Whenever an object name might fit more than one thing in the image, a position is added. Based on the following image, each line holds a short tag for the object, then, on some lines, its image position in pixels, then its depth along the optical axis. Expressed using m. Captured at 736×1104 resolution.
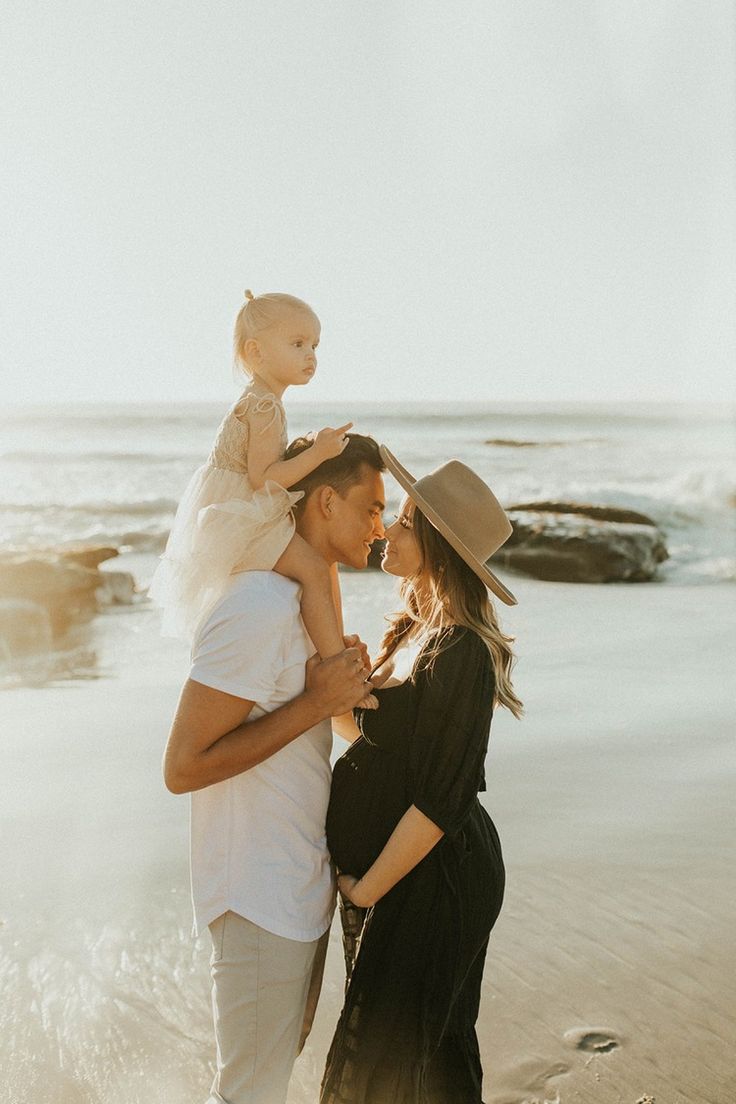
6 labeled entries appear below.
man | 2.48
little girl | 2.92
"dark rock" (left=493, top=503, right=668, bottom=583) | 12.09
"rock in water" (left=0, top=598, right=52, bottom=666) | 8.42
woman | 2.59
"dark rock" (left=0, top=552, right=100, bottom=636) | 9.41
